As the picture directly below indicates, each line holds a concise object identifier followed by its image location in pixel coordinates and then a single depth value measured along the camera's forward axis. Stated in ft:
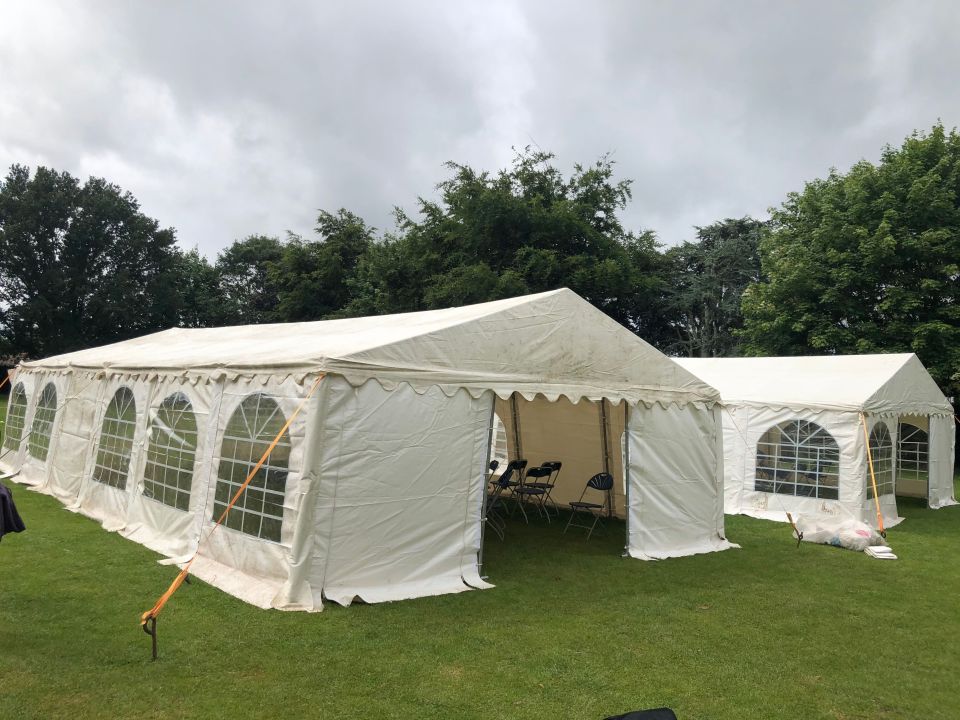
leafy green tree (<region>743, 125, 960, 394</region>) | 54.24
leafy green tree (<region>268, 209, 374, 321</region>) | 90.12
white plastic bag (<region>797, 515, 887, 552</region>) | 26.18
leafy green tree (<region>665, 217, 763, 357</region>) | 79.51
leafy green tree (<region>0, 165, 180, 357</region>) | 91.91
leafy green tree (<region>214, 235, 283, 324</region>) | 111.24
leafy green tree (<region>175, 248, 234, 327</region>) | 105.19
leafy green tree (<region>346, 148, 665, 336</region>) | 67.36
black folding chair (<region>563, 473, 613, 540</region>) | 25.33
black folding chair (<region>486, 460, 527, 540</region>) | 26.50
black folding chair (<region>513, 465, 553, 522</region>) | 27.63
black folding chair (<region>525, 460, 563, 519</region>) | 28.03
